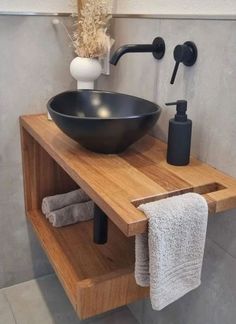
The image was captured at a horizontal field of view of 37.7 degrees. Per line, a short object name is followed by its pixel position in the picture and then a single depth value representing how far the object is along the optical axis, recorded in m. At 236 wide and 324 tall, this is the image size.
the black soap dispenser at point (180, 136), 0.95
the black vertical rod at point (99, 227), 1.17
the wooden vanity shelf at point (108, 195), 0.82
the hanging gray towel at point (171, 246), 0.74
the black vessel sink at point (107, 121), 0.94
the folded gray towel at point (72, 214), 1.41
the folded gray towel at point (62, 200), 1.47
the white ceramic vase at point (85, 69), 1.29
